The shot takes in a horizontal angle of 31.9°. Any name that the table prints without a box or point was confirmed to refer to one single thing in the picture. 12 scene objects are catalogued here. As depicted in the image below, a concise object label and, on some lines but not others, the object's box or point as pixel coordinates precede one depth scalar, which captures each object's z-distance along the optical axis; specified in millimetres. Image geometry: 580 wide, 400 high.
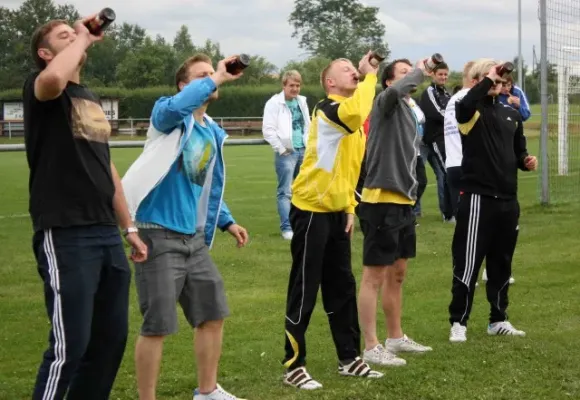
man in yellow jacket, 6672
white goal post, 18219
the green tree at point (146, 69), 79369
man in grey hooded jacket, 7188
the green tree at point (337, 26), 101188
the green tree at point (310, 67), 69181
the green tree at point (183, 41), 118125
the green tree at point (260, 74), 74250
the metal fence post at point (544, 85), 16734
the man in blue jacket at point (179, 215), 5652
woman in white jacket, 13891
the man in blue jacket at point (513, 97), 8828
